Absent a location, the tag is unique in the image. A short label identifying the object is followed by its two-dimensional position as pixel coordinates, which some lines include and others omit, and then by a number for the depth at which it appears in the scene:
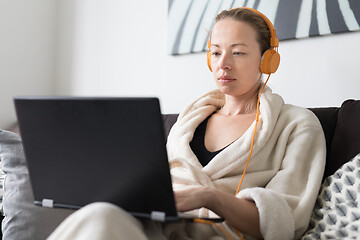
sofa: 1.27
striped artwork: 1.79
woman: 1.20
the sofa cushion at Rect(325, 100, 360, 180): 1.41
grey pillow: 1.39
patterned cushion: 1.21
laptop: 0.94
